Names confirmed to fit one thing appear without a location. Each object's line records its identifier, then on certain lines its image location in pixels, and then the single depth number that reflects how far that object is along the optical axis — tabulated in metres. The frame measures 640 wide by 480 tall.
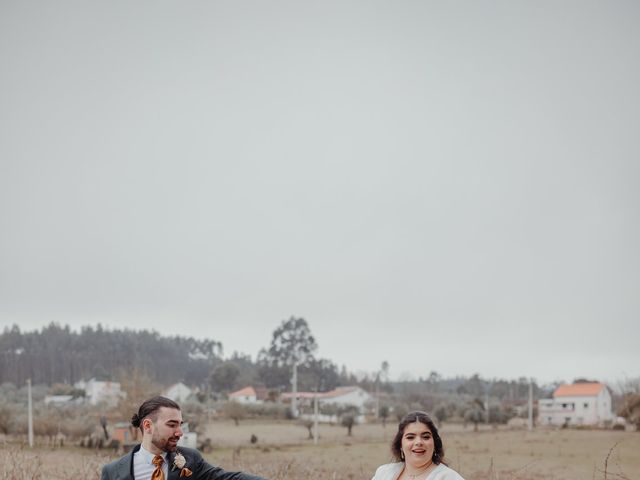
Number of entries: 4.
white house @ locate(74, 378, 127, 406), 39.01
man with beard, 3.78
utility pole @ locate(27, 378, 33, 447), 28.63
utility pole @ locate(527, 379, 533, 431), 44.30
